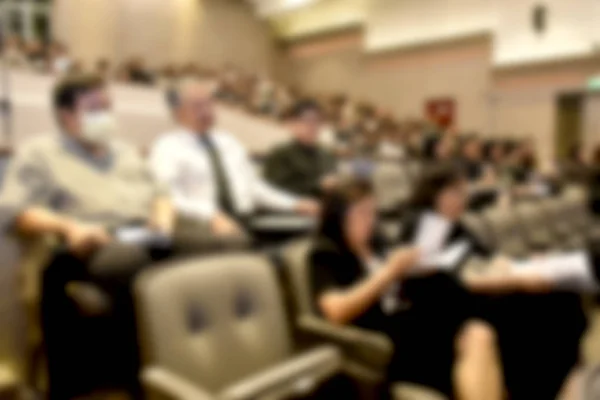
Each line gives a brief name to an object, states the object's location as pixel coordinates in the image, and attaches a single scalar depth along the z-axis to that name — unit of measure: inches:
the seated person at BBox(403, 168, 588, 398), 56.9
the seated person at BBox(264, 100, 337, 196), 99.7
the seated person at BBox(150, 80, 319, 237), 80.5
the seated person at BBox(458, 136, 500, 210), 143.6
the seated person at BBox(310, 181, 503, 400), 55.9
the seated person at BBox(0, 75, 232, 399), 55.9
